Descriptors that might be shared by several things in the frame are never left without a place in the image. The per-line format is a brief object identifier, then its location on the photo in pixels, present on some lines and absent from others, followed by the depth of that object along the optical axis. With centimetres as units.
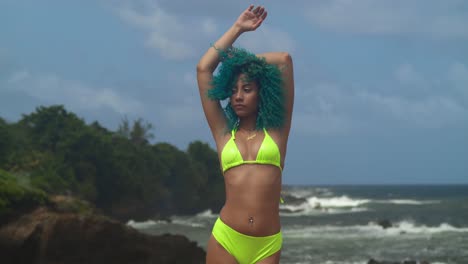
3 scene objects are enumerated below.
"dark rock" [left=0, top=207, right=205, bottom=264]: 1242
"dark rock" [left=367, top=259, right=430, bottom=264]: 2028
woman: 412
